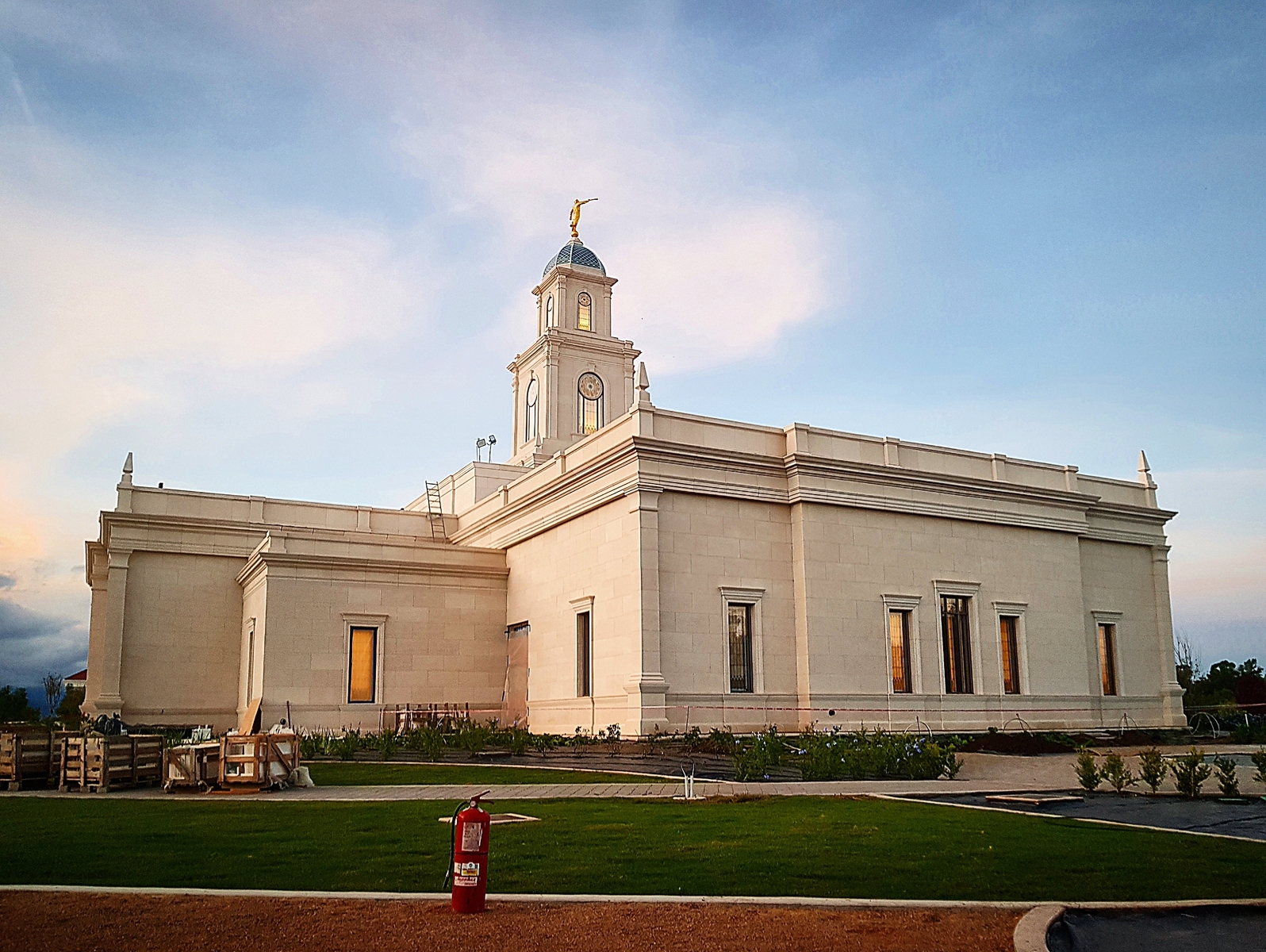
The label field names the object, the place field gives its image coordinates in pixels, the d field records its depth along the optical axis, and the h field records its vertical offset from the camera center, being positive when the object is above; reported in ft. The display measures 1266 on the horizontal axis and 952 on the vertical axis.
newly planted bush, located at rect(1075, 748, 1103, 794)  57.98 -5.37
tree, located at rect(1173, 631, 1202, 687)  174.60 -0.39
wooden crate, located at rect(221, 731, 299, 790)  60.29 -4.51
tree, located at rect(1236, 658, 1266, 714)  146.61 -2.70
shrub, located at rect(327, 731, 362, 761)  84.12 -5.35
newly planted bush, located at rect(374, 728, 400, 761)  84.12 -5.17
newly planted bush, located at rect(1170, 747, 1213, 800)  55.26 -5.18
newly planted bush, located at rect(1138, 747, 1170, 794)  56.80 -5.02
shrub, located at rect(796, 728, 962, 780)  67.26 -5.31
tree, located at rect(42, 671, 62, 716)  254.88 -1.67
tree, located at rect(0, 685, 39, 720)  181.98 -4.02
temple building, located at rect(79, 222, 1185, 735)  103.50 +8.42
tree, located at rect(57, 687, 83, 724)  167.24 -4.32
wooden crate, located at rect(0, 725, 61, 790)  61.98 -4.19
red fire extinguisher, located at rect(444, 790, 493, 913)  27.66 -4.58
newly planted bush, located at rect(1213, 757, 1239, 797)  55.26 -5.46
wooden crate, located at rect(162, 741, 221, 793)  60.44 -4.72
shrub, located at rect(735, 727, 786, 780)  67.31 -5.27
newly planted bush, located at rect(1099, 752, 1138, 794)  57.62 -5.34
